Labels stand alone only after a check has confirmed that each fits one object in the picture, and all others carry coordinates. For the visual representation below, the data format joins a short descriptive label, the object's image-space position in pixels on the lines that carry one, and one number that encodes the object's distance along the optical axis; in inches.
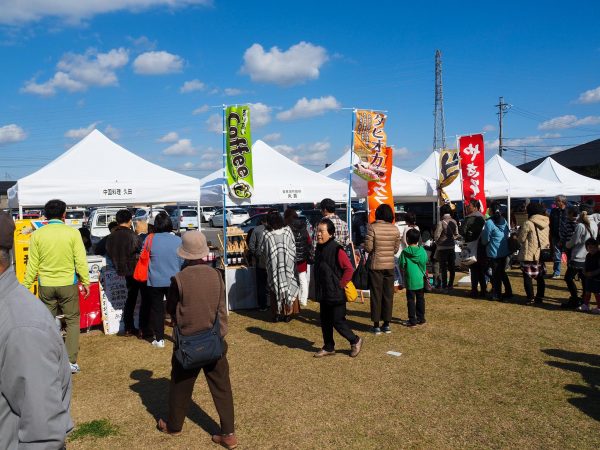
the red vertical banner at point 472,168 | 452.4
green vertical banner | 299.7
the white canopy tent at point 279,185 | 342.3
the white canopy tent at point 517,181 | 508.1
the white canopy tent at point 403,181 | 440.8
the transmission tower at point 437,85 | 1380.4
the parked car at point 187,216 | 1021.8
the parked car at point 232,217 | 1161.4
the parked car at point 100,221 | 649.3
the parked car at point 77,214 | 942.2
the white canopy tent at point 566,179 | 541.3
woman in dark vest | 206.4
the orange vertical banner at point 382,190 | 393.1
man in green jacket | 195.6
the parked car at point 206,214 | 1278.3
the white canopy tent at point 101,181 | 291.6
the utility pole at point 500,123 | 1678.2
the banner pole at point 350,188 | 372.8
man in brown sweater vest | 134.6
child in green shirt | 258.2
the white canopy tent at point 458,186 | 474.6
